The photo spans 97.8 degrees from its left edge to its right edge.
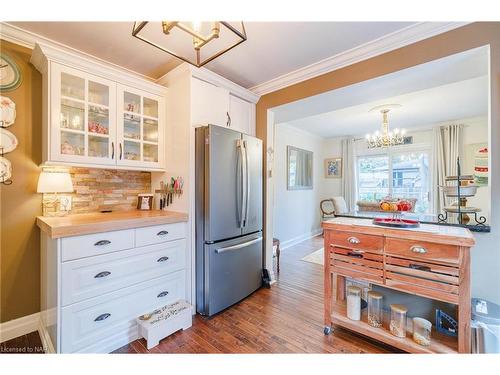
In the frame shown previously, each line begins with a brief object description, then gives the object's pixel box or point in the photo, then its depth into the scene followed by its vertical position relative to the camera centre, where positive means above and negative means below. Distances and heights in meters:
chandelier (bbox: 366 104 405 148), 3.68 +0.91
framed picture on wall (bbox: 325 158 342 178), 5.94 +0.53
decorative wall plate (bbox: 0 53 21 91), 1.76 +0.93
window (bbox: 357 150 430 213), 4.95 +0.24
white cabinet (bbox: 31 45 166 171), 1.71 +0.66
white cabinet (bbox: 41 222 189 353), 1.42 -0.72
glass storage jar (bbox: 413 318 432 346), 1.46 -1.00
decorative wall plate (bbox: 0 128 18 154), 1.74 +0.37
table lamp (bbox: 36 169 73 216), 1.79 +0.03
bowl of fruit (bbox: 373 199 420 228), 1.58 -0.24
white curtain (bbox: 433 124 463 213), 4.46 +0.69
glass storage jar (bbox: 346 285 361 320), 1.74 -0.94
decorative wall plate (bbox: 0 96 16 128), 1.74 +0.61
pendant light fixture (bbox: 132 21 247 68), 1.79 +1.30
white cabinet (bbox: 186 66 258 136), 2.17 +0.97
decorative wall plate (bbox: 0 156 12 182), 1.74 +0.15
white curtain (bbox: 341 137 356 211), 5.72 +0.37
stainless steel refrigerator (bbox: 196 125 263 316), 2.07 -0.30
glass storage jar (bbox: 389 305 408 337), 1.54 -0.97
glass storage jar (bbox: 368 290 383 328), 1.68 -0.97
